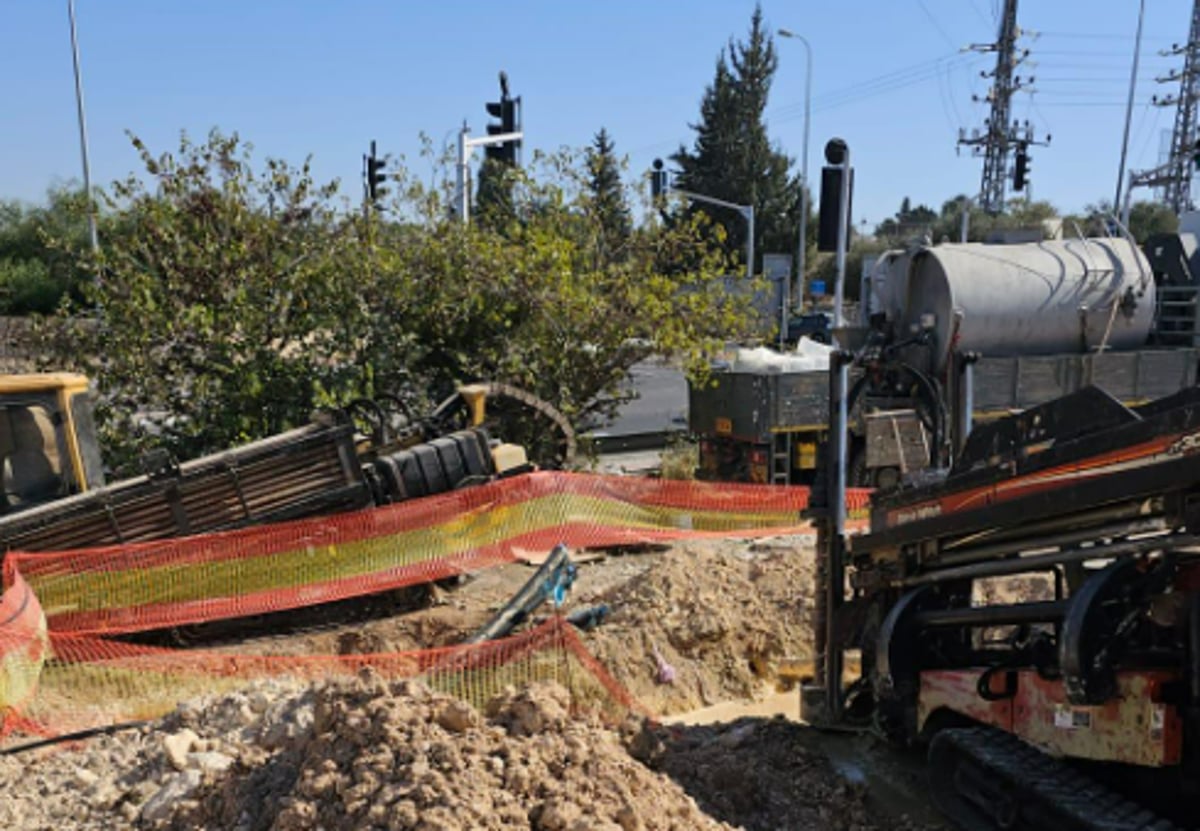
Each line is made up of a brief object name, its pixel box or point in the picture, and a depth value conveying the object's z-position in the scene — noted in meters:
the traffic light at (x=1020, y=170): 30.30
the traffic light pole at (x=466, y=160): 13.52
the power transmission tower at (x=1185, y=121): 46.44
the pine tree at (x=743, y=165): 52.53
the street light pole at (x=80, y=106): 27.10
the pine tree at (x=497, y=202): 13.40
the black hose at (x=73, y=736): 5.82
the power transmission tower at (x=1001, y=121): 59.09
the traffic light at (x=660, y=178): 22.13
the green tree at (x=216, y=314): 10.38
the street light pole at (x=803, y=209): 36.07
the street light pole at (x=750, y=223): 35.16
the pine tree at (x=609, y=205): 13.06
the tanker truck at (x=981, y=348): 12.49
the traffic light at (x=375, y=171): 19.25
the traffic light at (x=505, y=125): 16.16
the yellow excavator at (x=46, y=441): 7.94
